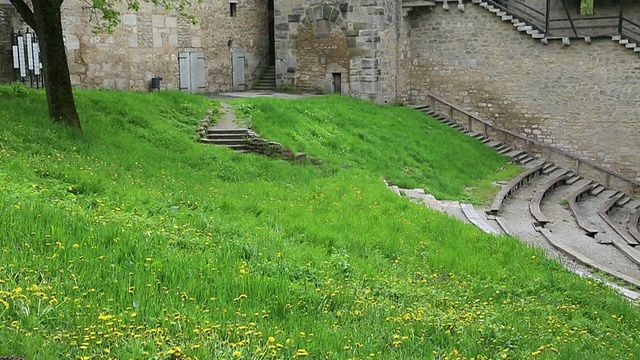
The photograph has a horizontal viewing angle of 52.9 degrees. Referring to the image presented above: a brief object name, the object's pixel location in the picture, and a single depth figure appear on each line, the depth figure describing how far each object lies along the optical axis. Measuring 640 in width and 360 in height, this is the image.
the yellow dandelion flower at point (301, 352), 4.98
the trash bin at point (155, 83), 21.73
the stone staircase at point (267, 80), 26.53
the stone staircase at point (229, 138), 15.96
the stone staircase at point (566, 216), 12.70
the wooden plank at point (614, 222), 15.15
